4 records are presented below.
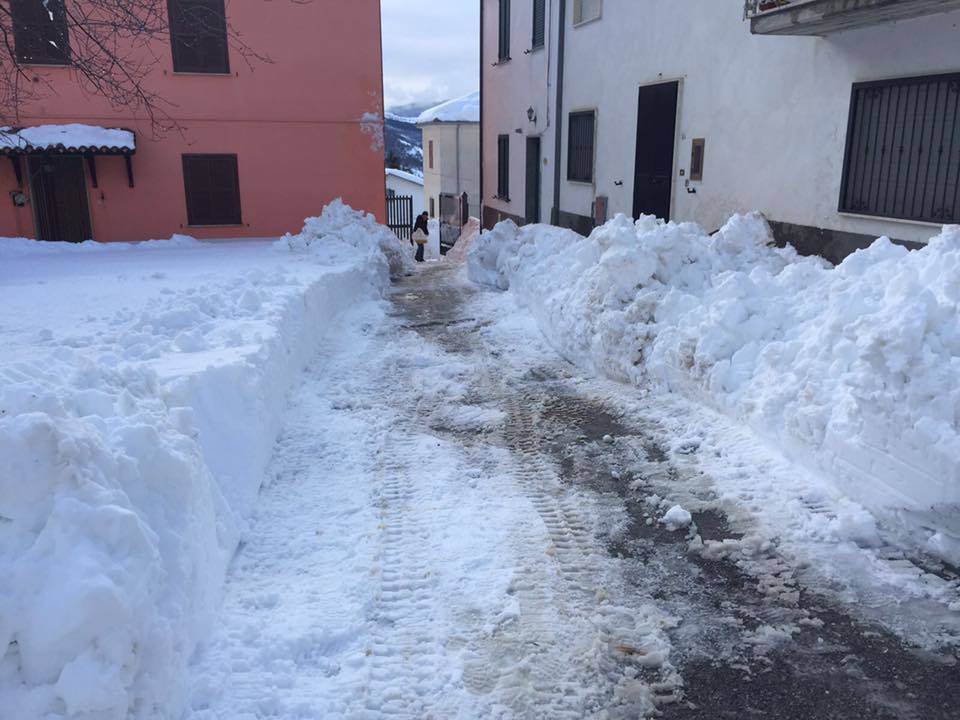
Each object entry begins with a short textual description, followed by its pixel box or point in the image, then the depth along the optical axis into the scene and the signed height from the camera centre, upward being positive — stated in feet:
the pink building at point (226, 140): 47.32 +2.30
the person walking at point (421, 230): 66.44 -4.87
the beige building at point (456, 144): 95.45 +4.08
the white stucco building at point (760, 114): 21.44 +2.41
